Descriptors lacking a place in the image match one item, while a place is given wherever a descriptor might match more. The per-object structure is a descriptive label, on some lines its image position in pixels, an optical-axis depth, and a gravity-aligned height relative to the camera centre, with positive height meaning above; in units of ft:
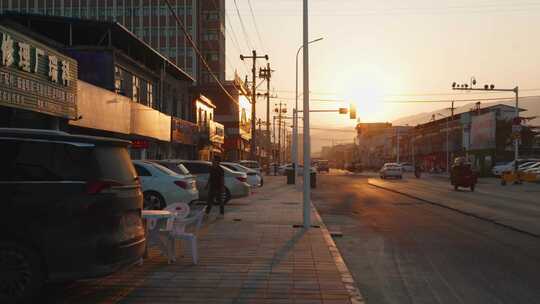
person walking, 57.41 -1.74
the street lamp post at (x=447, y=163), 282.36 +0.41
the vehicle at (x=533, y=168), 156.43 -0.87
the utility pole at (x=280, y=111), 303.89 +25.92
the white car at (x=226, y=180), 70.08 -1.80
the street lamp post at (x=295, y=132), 79.40 +6.06
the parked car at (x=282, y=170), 246.76 -2.47
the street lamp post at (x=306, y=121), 45.91 +3.16
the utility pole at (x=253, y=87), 166.70 +20.32
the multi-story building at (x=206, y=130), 160.35 +9.28
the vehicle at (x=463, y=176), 111.55 -2.04
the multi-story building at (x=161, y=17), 307.78 +72.19
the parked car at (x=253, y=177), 109.88 -2.32
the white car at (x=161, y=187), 55.67 -2.04
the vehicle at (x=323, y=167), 299.79 -1.33
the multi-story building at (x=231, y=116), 260.89 +21.08
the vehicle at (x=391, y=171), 183.11 -1.95
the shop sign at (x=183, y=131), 126.31 +7.01
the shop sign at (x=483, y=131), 233.55 +12.71
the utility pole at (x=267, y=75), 190.04 +27.55
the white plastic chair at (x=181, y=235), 29.81 -3.35
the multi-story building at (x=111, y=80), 71.87 +12.69
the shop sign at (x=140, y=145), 94.27 +2.83
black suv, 20.68 -1.62
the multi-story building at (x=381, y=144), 441.68 +16.68
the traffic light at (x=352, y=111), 118.42 +9.96
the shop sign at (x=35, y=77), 51.57 +7.90
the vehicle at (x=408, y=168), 284.61 -1.65
